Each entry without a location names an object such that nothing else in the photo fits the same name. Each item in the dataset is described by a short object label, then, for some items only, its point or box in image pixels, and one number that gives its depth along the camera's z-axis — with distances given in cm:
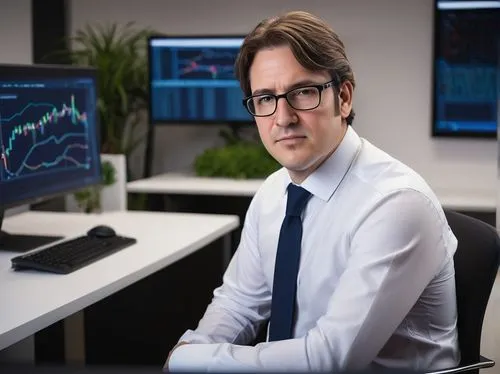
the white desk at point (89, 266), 135
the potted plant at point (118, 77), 358
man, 112
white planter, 252
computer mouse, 198
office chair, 128
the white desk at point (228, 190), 303
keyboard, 165
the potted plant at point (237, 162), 341
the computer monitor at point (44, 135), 187
